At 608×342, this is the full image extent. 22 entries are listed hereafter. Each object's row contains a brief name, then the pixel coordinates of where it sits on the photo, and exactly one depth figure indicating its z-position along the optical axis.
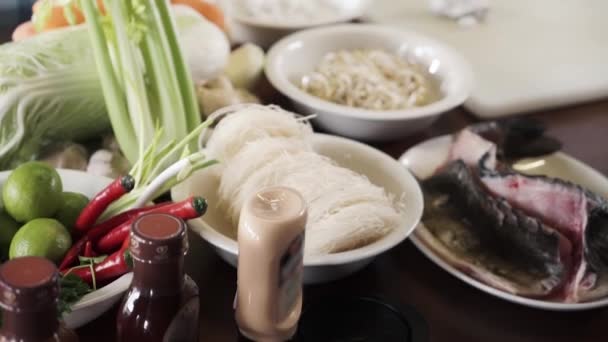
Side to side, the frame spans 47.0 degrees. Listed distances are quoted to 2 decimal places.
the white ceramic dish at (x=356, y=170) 0.77
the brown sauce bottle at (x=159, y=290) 0.57
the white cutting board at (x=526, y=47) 1.29
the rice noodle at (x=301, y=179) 0.79
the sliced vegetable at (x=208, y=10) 1.19
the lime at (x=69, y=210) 0.79
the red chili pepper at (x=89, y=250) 0.76
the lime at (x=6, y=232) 0.77
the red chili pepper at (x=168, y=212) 0.71
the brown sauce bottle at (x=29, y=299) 0.50
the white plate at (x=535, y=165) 1.04
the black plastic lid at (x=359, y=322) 0.73
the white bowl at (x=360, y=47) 1.09
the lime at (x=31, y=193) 0.75
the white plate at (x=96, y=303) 0.67
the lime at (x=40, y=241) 0.72
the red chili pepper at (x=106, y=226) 0.77
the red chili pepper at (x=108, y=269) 0.69
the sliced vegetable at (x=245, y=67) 1.19
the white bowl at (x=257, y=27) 1.35
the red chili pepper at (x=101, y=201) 0.76
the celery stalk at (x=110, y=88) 0.90
